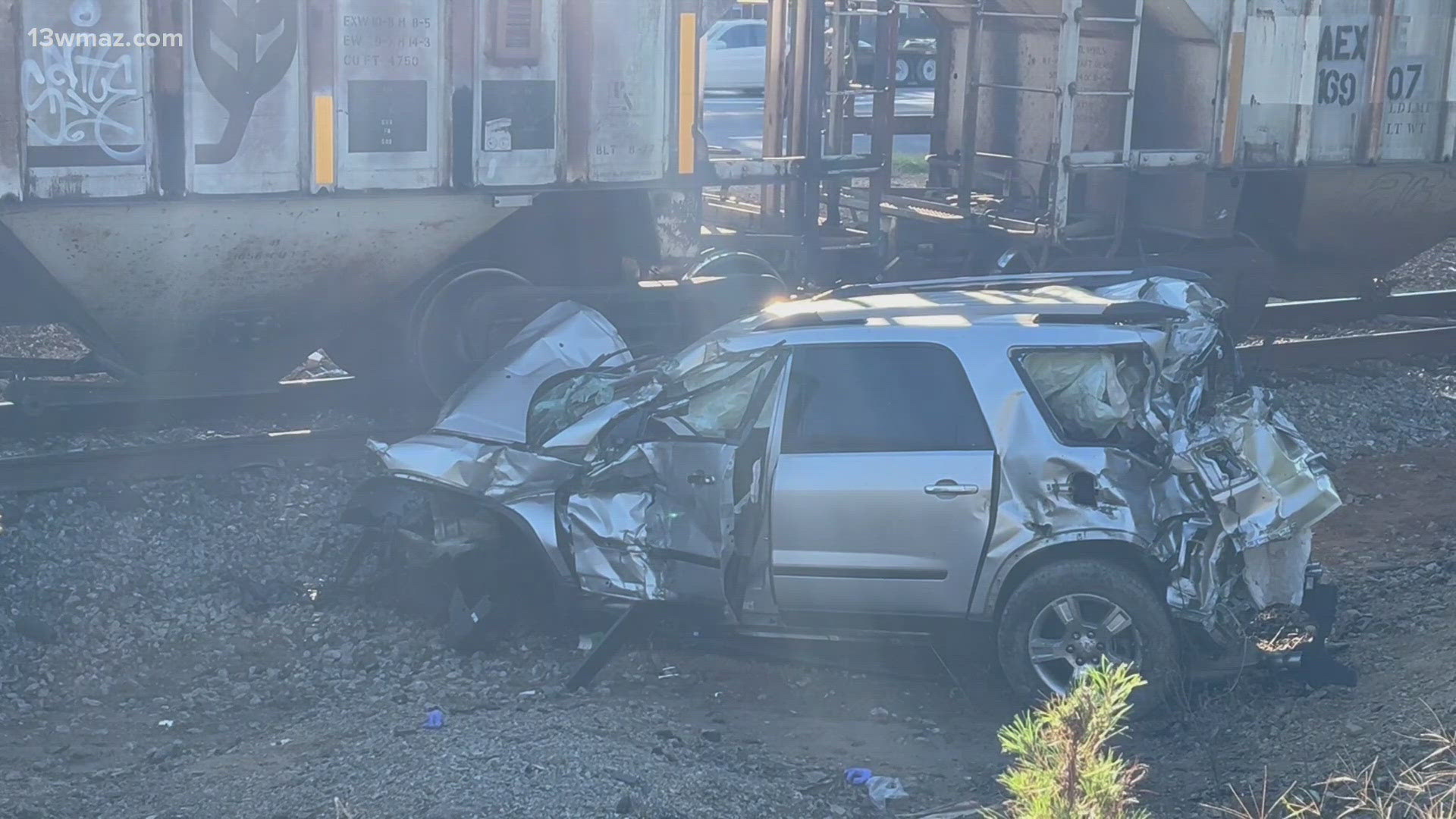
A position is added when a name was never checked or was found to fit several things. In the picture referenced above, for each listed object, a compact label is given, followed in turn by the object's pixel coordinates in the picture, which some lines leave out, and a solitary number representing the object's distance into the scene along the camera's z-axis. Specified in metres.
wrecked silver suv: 5.90
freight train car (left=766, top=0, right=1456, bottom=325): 11.54
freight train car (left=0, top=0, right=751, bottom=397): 8.08
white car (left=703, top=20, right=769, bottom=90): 30.33
